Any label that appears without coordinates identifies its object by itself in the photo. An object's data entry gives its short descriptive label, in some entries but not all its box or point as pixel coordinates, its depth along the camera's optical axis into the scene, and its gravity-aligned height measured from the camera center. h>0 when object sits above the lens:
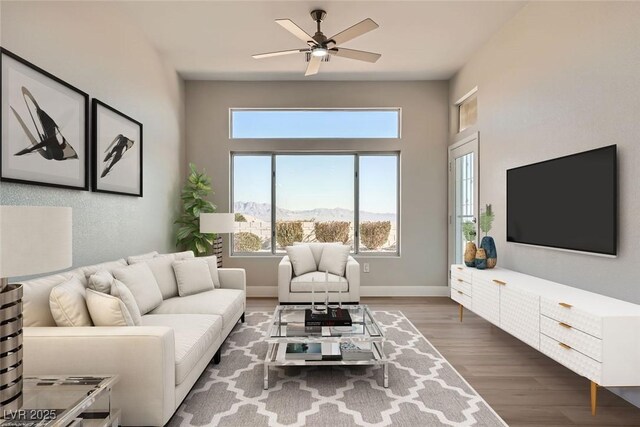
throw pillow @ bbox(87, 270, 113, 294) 2.22 -0.43
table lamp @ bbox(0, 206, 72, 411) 1.28 -0.17
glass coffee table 2.56 -0.91
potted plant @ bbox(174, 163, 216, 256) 4.74 -0.01
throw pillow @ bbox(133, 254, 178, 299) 3.17 -0.55
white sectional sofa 1.79 -0.72
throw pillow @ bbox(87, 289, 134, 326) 1.99 -0.54
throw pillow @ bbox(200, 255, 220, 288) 3.78 -0.59
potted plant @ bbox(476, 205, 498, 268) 3.80 -0.32
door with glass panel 4.50 +0.30
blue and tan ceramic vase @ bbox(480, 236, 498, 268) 3.80 -0.38
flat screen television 2.45 +0.11
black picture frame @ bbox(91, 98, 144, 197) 2.97 +0.60
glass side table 1.42 -0.81
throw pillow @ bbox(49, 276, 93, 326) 1.96 -0.52
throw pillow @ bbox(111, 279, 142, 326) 2.18 -0.52
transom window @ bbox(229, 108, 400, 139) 5.43 +1.39
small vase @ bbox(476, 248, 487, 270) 3.78 -0.47
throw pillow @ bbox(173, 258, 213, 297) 3.35 -0.59
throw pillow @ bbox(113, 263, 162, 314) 2.64 -0.54
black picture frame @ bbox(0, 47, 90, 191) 2.10 +0.57
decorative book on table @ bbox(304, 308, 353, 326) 2.86 -0.84
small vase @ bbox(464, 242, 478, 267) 3.90 -0.43
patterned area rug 2.16 -1.23
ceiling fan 2.91 +1.52
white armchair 4.30 -0.87
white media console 2.03 -0.72
